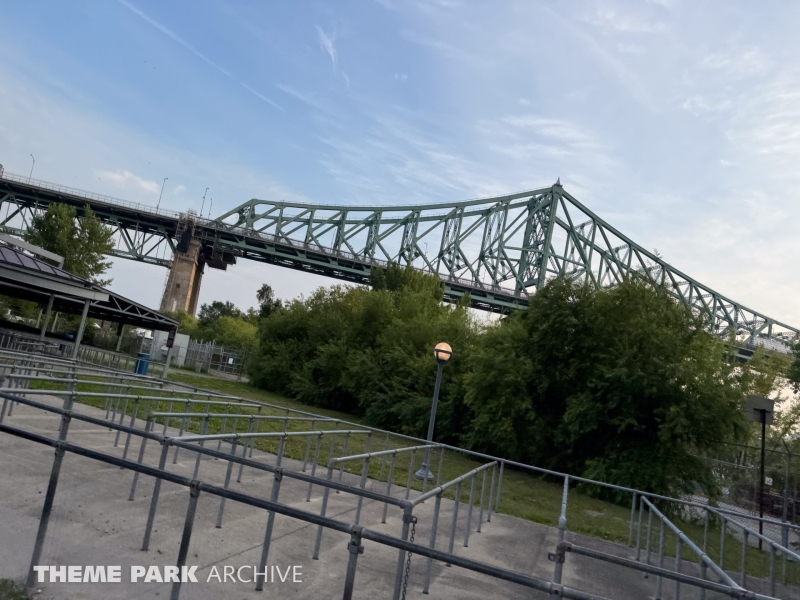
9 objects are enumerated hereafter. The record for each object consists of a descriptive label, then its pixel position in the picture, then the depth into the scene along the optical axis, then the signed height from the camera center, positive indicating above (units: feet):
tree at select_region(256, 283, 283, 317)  335.26 +39.61
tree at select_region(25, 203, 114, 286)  141.69 +21.98
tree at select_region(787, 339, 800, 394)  91.65 +11.89
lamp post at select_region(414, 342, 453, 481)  44.47 +3.06
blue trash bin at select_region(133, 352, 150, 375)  83.74 -1.57
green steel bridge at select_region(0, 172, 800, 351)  266.57 +60.80
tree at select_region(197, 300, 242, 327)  376.27 +31.70
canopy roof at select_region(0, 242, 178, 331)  62.44 +5.41
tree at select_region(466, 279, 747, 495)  54.29 +3.50
